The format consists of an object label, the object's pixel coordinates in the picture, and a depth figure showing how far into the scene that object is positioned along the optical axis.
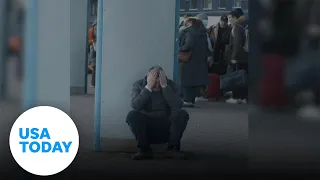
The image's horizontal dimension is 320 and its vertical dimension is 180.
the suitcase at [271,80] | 5.14
